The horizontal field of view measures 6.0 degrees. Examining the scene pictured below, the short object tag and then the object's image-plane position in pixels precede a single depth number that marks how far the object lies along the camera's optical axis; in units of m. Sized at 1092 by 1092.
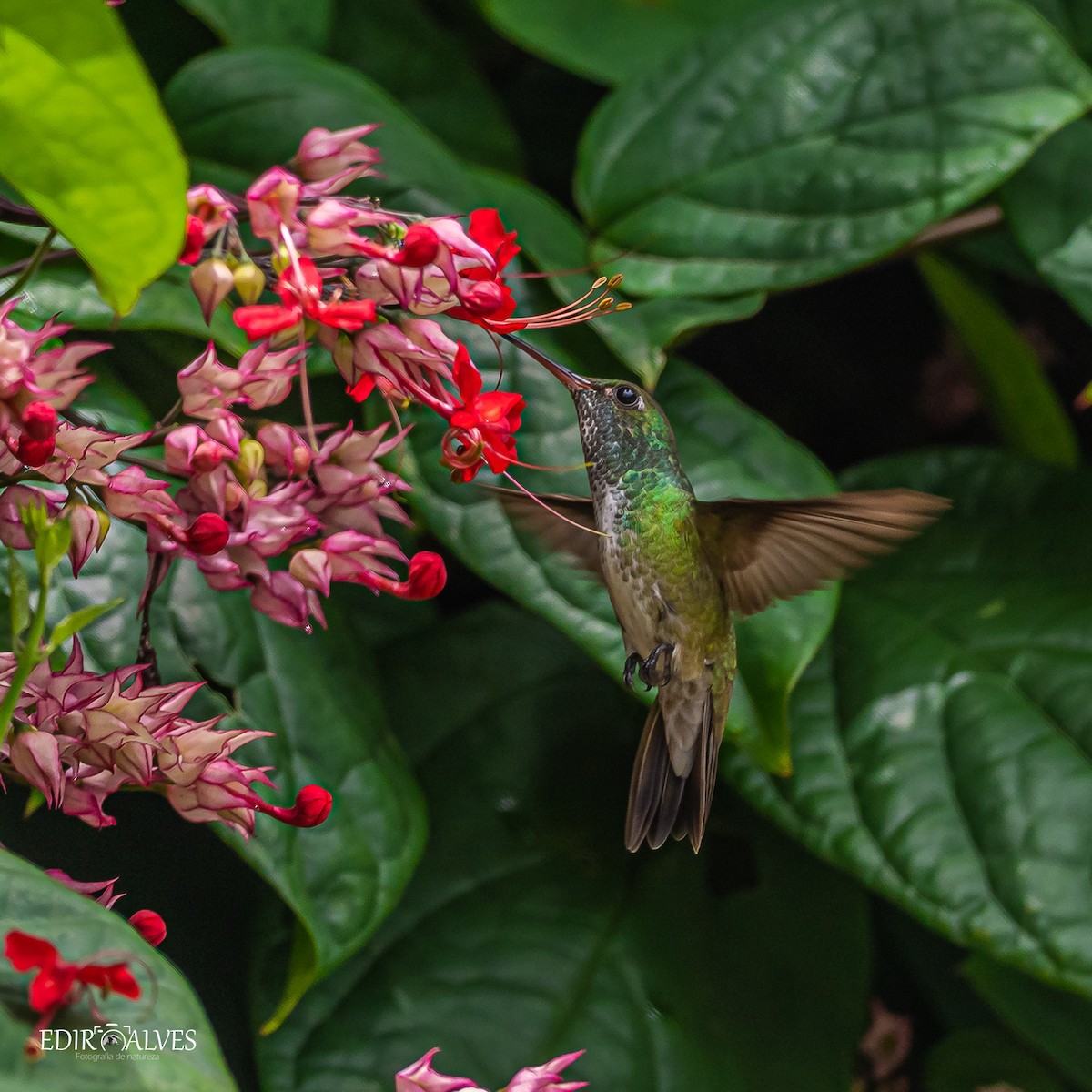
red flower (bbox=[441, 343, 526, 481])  1.89
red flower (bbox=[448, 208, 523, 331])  1.88
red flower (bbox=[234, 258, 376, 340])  1.86
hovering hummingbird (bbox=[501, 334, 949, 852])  1.96
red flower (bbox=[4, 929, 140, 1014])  1.83
